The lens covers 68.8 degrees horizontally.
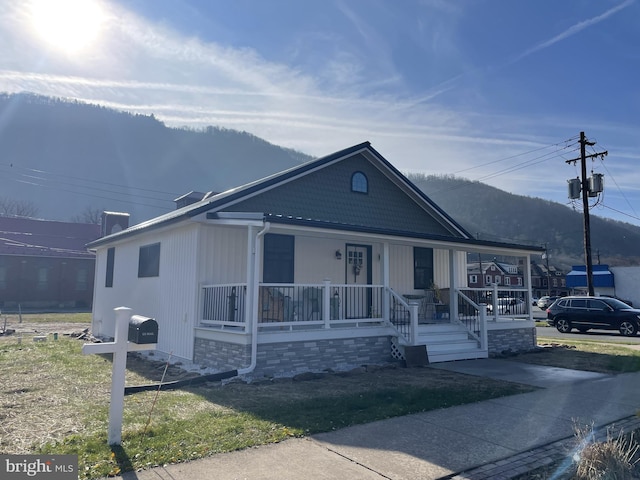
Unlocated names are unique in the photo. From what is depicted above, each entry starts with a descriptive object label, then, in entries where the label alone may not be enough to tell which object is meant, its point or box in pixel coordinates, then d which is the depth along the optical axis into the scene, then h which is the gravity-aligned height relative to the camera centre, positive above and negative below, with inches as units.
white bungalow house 364.2 +14.2
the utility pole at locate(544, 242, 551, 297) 2701.3 +44.3
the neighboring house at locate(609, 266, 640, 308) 1539.1 +37.5
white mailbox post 182.9 -27.3
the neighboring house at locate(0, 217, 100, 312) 1360.7 +58.2
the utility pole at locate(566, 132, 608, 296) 919.0 +211.7
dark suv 744.3 -35.0
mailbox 188.5 -16.6
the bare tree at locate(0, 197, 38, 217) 2798.2 +506.0
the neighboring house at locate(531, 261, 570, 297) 2846.0 +85.2
